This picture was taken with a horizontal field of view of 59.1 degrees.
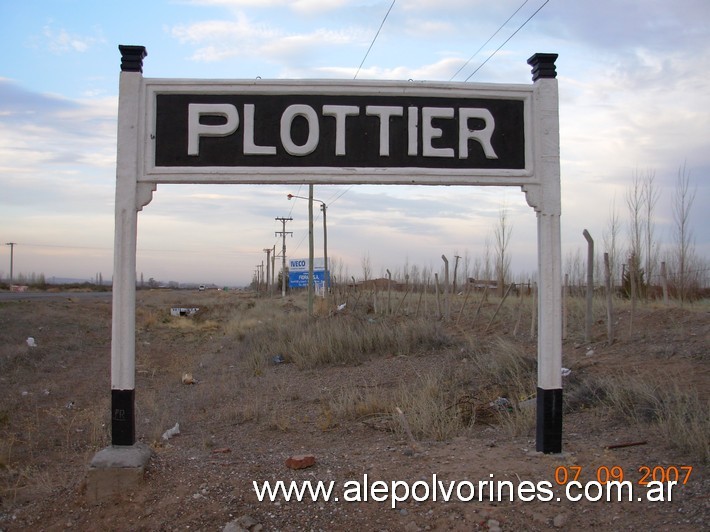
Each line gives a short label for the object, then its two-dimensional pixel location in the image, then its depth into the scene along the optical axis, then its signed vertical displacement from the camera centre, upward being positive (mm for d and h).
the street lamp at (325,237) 32250 +2627
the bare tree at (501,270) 26344 +776
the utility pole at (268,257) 73538 +3460
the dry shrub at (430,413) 5914 -1353
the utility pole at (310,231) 27609 +2451
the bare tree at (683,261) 22006 +936
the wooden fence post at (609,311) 11422 -457
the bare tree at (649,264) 23236 +841
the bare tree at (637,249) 22798 +1347
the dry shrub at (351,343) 13266 -1283
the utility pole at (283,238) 67625 +5164
